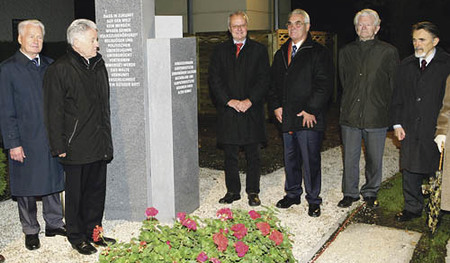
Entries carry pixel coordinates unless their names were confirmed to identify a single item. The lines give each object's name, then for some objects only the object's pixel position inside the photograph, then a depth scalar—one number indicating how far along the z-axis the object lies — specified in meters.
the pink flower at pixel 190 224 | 3.51
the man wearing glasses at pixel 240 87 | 6.46
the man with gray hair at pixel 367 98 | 6.17
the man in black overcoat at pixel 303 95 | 6.13
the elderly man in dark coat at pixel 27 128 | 5.06
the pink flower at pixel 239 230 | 3.39
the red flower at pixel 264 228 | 3.50
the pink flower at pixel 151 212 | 3.81
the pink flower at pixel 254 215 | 3.72
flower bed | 3.26
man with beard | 5.57
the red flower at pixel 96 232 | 3.84
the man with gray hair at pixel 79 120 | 4.87
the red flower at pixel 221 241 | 3.16
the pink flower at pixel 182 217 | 3.65
